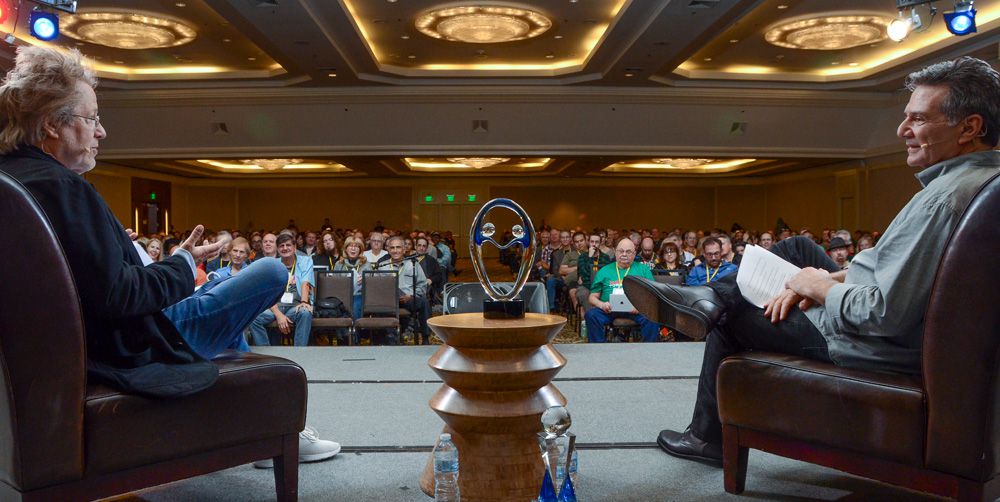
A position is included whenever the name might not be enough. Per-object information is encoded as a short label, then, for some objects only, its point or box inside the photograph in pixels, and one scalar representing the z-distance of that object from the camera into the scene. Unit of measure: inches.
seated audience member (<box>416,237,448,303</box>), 307.5
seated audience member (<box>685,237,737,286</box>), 245.1
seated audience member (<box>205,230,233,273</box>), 255.3
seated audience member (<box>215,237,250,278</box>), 227.6
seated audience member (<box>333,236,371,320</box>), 258.3
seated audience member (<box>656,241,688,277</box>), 294.0
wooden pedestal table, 76.6
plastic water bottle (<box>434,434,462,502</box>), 69.1
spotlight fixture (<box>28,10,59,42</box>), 284.2
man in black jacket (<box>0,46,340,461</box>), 63.4
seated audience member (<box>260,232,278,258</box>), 252.1
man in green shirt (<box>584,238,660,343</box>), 228.8
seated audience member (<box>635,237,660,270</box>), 333.7
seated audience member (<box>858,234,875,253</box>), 383.9
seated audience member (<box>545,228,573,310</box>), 351.9
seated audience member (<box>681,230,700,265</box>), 426.3
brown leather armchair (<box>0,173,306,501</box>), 58.8
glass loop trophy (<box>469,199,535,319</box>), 82.7
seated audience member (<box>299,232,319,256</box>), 455.8
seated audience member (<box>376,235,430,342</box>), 257.3
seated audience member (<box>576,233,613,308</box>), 283.1
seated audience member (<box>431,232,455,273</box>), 408.5
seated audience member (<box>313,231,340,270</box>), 321.8
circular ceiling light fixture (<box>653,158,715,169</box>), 715.7
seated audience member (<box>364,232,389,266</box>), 282.5
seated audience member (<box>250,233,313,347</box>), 219.0
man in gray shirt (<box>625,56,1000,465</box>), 67.0
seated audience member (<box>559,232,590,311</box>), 317.4
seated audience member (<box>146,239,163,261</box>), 289.0
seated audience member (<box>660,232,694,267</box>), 326.8
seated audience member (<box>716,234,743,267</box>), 256.1
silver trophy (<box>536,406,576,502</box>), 65.4
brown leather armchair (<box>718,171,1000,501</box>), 61.6
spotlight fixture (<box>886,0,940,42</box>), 273.7
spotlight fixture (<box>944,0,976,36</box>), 279.7
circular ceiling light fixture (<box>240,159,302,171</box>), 703.7
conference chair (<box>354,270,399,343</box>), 238.4
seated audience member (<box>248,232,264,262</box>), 379.4
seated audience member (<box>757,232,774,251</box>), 398.4
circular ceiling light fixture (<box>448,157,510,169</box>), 693.9
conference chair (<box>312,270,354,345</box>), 239.9
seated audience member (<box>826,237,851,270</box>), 280.8
